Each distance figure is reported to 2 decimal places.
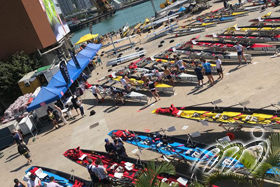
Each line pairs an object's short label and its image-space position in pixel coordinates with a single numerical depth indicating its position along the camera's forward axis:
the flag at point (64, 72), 19.41
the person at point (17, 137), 14.53
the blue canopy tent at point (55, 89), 17.75
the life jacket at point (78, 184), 10.08
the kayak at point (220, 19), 30.50
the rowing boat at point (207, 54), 18.00
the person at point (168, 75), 17.56
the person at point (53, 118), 17.85
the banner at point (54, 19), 36.98
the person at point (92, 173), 9.41
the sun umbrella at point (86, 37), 37.20
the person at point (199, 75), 15.95
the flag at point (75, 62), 23.14
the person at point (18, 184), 10.54
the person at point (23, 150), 13.99
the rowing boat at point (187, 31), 30.79
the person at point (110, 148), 10.79
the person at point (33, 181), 10.28
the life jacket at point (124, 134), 12.22
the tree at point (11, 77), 26.77
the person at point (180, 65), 18.50
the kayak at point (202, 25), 30.81
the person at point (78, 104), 18.36
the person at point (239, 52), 16.69
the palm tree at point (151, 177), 6.34
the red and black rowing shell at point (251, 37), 18.80
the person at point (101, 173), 9.16
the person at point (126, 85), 18.01
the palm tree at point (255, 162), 5.48
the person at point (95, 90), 19.73
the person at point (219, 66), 15.89
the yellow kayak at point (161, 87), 16.85
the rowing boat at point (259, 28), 20.67
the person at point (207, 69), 15.57
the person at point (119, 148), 10.72
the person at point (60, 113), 18.04
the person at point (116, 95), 18.05
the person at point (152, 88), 15.81
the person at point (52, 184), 9.28
